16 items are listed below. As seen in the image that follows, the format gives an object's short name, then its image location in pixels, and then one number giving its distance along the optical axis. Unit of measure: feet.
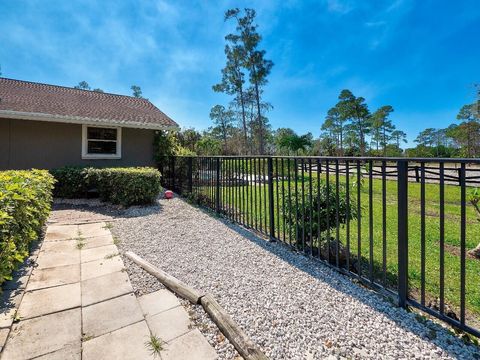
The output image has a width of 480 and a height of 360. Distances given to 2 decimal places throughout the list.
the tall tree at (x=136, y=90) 123.70
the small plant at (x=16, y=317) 6.19
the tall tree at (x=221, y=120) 117.08
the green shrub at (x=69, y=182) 22.68
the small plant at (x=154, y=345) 5.26
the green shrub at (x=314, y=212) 9.78
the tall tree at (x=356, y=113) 109.81
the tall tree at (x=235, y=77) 68.85
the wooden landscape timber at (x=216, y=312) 5.23
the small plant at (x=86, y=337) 5.64
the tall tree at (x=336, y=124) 123.56
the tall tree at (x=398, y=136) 149.69
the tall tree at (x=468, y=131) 88.87
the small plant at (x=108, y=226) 14.61
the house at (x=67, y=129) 23.77
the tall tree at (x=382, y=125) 120.98
